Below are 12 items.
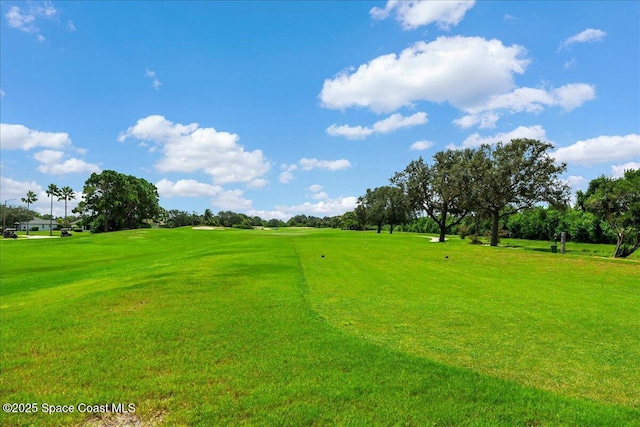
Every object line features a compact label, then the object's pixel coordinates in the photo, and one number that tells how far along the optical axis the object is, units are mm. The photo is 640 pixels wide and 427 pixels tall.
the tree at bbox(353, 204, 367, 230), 112288
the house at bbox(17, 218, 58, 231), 139875
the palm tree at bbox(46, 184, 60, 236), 106150
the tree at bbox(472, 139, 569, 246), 42031
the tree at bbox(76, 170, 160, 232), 86062
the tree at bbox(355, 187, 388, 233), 89562
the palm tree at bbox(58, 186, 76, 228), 109375
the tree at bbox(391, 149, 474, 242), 50938
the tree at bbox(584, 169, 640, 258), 31047
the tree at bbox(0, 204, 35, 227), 136125
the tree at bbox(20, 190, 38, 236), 120125
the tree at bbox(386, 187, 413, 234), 86000
